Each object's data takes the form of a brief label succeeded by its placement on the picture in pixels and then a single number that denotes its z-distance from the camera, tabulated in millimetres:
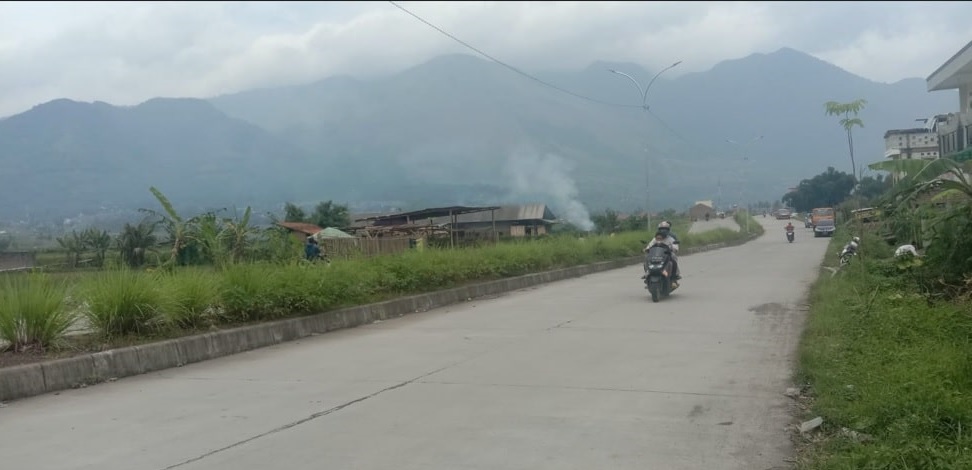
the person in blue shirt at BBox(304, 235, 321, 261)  19062
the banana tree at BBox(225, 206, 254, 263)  15284
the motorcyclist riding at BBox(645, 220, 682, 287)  15781
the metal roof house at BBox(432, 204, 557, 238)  46000
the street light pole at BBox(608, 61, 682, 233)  36000
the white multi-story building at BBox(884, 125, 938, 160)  56656
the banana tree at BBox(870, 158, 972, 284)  10391
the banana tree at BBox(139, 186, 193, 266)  14641
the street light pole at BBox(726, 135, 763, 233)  55875
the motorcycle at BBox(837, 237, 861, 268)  17766
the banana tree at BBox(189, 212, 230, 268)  13523
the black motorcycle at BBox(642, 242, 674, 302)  15039
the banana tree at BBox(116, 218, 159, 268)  17766
